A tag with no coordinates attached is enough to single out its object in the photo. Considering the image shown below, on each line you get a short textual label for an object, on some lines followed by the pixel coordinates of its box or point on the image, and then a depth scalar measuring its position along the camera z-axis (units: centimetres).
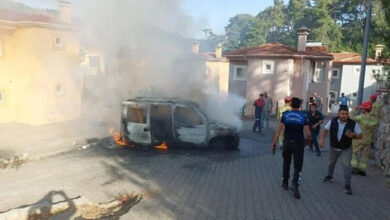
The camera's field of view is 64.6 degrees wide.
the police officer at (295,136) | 552
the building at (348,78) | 3008
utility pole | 1034
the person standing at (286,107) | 879
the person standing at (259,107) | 1262
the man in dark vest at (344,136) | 577
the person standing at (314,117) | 886
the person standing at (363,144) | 714
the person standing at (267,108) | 1306
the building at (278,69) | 2048
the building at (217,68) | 2177
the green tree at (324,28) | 4612
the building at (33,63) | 1530
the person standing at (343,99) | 1745
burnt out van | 926
